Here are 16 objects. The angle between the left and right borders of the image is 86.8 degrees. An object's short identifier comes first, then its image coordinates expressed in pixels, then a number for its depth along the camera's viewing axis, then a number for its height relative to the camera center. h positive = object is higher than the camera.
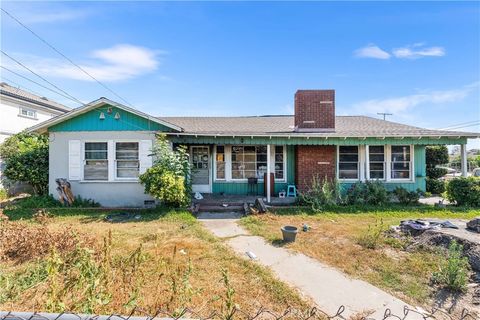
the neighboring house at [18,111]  15.87 +3.66
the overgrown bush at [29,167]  11.86 -0.25
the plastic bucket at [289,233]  6.49 -1.86
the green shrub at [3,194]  12.86 -1.67
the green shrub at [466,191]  10.25 -1.20
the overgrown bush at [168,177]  9.23 -0.56
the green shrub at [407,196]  10.60 -1.47
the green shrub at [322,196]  10.04 -1.41
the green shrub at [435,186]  13.98 -1.36
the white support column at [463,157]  11.16 +0.20
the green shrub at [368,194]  10.45 -1.36
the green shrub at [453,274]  4.22 -1.93
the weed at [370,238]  6.15 -1.98
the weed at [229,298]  2.06 -1.14
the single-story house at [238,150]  10.78 +0.56
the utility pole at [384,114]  34.62 +6.51
